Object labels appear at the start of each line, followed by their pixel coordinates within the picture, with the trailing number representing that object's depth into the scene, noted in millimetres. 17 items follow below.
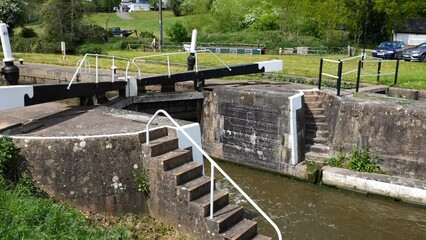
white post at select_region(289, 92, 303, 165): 11984
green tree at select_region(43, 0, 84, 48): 33375
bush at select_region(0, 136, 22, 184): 6754
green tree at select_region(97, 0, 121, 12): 76438
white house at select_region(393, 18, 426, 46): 37469
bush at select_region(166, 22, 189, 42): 41000
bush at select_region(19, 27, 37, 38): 38372
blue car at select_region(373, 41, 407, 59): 27741
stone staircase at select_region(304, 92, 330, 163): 12352
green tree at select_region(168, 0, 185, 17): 81125
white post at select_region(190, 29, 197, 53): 13562
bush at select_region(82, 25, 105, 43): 35125
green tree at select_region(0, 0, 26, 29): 40938
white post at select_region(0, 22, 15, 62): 8641
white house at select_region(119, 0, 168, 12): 115250
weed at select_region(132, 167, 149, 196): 7238
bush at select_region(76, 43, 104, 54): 30758
